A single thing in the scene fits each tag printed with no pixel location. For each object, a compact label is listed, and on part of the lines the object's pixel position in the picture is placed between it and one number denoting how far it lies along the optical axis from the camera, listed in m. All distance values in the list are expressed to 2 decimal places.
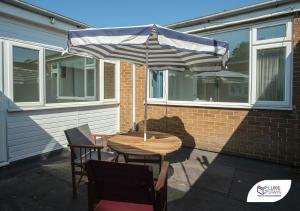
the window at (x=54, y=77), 5.17
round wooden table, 3.54
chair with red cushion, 2.25
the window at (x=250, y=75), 5.28
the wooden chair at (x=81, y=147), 3.65
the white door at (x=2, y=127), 4.83
